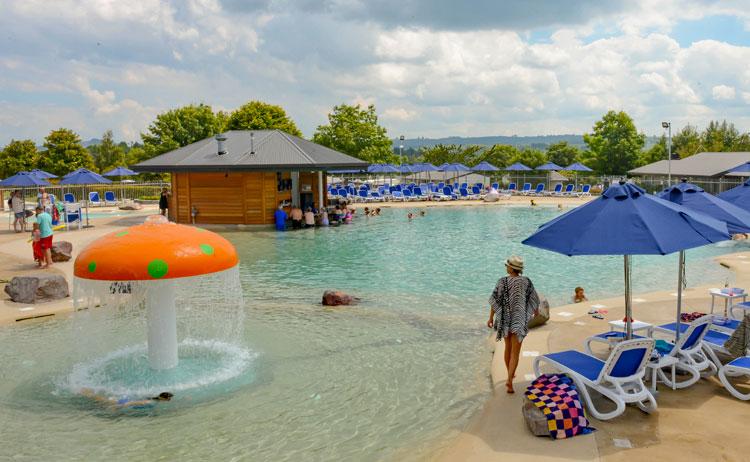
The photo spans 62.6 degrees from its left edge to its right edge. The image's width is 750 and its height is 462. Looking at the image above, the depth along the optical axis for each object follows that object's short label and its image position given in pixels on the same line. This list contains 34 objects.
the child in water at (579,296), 12.02
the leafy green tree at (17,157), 57.06
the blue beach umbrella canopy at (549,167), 45.88
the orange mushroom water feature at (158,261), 7.02
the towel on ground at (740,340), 7.30
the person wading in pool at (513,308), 6.98
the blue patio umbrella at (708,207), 7.84
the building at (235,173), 24.75
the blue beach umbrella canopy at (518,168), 45.89
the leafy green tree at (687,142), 72.00
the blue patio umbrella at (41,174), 24.91
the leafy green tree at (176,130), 60.78
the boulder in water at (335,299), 12.20
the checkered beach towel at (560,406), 5.84
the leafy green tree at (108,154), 80.34
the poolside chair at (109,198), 37.22
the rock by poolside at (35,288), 12.18
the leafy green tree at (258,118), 57.97
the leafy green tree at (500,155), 80.71
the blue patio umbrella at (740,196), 9.90
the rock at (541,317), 9.87
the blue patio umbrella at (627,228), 6.18
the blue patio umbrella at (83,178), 25.31
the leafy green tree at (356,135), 54.59
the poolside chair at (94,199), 36.53
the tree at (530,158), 86.00
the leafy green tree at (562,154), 93.41
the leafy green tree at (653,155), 70.12
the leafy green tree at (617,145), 70.25
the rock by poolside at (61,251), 16.27
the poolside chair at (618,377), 6.12
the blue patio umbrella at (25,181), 23.40
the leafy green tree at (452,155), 71.88
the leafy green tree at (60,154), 55.50
